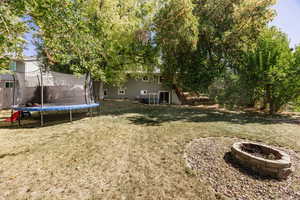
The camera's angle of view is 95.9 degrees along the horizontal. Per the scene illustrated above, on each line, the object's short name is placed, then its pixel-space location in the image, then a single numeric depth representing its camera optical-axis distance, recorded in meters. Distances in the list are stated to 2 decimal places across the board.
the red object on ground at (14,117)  6.59
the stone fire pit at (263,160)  2.74
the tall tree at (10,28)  3.01
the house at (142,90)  18.09
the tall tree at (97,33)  3.49
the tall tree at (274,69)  8.70
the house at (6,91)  10.84
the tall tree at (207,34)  10.55
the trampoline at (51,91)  6.93
